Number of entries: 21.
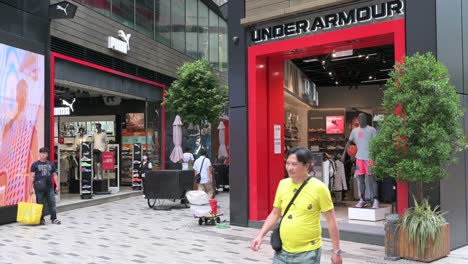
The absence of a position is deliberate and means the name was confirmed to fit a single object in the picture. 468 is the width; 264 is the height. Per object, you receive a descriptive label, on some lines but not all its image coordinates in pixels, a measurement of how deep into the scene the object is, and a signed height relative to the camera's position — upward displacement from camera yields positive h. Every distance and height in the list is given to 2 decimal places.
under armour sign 8.12 +2.25
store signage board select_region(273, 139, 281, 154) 10.51 +0.06
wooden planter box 6.93 -1.39
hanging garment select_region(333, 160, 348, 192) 12.43 -0.78
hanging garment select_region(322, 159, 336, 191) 12.07 -0.54
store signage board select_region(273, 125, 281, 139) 10.53 +0.38
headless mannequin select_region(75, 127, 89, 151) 17.91 +0.46
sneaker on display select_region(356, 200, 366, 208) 9.69 -1.07
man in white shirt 14.02 -0.54
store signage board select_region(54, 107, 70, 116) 18.36 +1.46
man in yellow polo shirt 3.82 -0.53
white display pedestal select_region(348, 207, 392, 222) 9.24 -1.21
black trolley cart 13.77 -0.95
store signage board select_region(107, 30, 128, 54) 16.72 +3.66
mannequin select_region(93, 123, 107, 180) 17.11 +0.13
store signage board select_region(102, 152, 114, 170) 17.05 -0.35
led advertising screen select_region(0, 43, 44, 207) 11.16 +0.76
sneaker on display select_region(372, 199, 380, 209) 9.52 -1.06
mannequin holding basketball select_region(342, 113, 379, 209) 9.73 -0.30
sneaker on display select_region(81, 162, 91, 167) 15.86 -0.41
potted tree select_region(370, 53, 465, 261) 6.79 +0.10
